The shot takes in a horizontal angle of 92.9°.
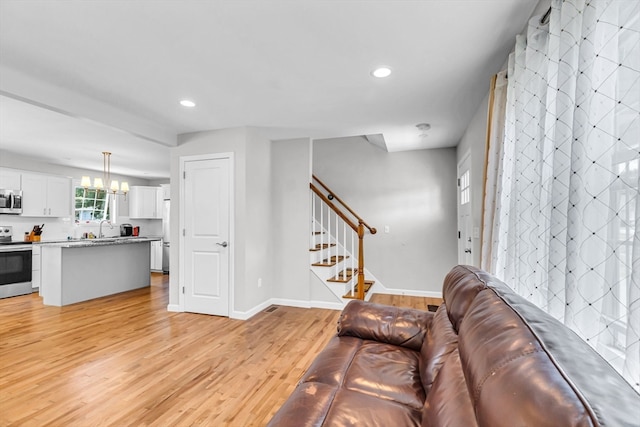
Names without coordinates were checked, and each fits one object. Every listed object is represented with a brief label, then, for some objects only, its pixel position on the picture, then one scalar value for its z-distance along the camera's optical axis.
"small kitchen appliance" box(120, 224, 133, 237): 6.84
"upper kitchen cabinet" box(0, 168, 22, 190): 5.18
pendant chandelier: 4.92
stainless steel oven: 4.79
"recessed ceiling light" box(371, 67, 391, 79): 2.42
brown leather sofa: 0.54
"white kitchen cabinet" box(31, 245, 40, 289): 5.17
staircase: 4.20
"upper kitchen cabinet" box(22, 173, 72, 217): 5.55
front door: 3.68
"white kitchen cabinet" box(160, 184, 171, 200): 7.79
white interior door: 3.89
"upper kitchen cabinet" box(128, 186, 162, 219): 7.69
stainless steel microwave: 5.14
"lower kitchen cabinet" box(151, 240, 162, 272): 7.26
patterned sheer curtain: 0.93
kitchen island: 4.30
